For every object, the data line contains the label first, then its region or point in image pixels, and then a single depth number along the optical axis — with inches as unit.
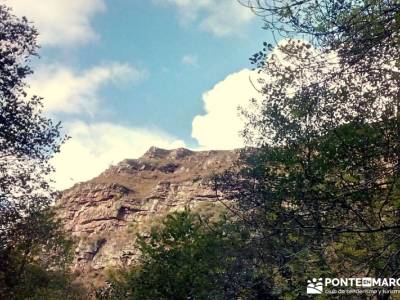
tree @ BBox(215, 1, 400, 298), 196.4
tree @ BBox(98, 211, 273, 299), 835.4
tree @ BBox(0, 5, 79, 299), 589.5
